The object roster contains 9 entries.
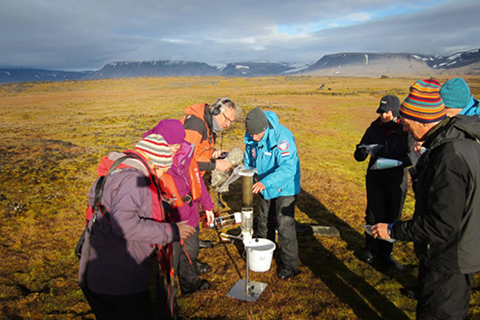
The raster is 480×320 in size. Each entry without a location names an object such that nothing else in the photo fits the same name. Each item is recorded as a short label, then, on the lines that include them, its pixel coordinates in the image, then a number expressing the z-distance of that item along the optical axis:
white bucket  4.48
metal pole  4.41
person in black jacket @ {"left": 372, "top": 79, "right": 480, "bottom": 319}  2.29
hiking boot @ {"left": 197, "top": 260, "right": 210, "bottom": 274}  5.11
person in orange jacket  4.50
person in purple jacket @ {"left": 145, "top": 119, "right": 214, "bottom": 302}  3.21
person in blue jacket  4.24
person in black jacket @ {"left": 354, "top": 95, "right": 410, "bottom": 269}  4.61
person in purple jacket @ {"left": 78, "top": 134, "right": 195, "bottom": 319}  2.41
